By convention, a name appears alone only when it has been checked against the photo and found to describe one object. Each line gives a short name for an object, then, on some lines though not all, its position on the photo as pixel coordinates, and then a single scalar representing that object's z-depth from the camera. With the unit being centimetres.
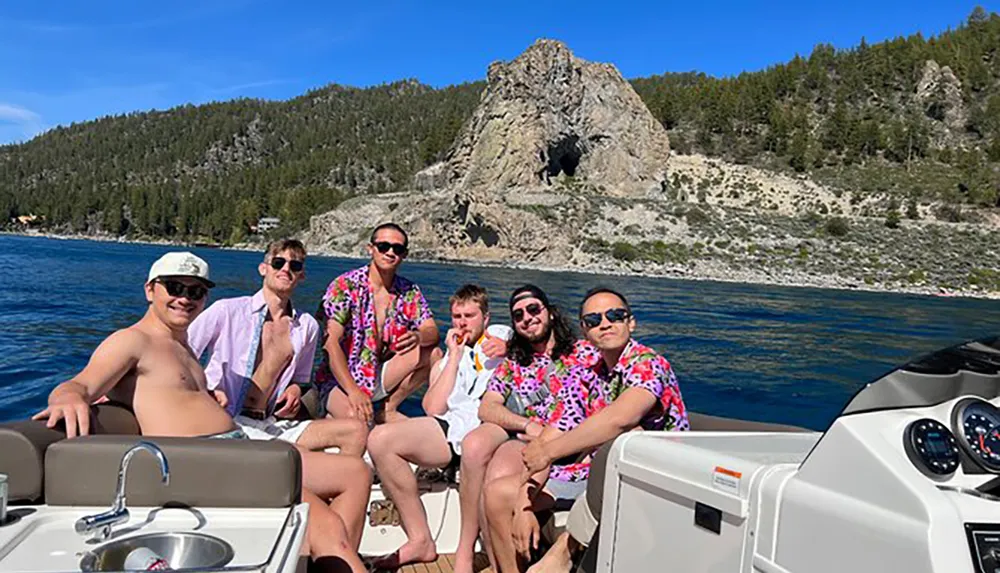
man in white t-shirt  328
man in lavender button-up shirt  341
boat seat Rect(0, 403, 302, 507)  215
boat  140
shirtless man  257
